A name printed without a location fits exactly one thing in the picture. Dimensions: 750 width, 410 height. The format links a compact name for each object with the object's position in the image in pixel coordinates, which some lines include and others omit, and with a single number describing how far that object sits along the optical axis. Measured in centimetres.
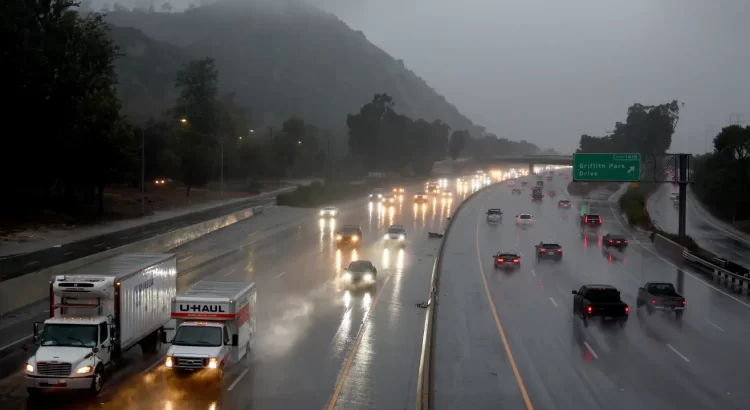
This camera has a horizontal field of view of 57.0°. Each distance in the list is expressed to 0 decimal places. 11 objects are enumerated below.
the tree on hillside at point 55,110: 6562
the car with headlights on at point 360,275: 3656
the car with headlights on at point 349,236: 5409
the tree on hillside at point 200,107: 11717
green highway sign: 5253
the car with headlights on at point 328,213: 7581
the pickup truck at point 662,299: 3055
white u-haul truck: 1823
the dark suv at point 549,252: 4831
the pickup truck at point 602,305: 2753
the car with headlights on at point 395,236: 5644
